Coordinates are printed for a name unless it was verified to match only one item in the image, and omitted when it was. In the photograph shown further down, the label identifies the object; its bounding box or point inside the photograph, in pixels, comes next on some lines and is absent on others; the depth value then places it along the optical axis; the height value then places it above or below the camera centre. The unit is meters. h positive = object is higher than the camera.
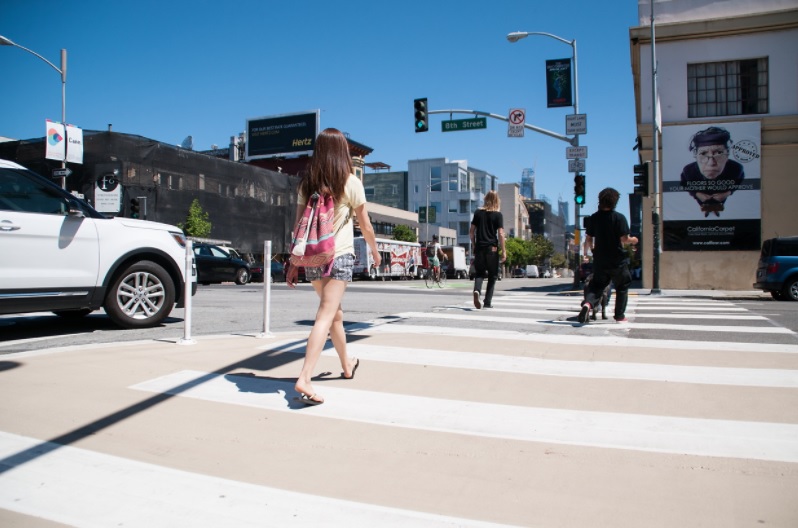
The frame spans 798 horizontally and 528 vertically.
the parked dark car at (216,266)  23.30 -0.16
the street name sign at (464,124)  21.56 +5.18
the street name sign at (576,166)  20.27 +3.36
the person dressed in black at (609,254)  7.41 +0.09
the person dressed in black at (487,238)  8.96 +0.36
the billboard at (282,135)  77.12 +17.35
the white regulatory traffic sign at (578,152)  20.12 +3.82
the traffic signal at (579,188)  20.08 +2.56
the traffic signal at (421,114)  21.08 +5.40
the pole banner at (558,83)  20.22 +6.31
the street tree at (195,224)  42.03 +2.81
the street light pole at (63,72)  24.61 +8.14
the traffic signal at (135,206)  18.08 +1.77
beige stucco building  19.94 +4.75
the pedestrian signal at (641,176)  17.44 +2.56
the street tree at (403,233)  78.62 +3.89
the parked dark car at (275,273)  30.71 -0.60
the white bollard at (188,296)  5.68 -0.34
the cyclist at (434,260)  21.78 +0.05
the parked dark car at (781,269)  13.83 -0.21
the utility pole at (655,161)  16.70 +3.14
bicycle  22.24 -0.55
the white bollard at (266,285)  6.25 -0.25
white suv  5.60 +0.05
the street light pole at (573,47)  20.48 +7.88
